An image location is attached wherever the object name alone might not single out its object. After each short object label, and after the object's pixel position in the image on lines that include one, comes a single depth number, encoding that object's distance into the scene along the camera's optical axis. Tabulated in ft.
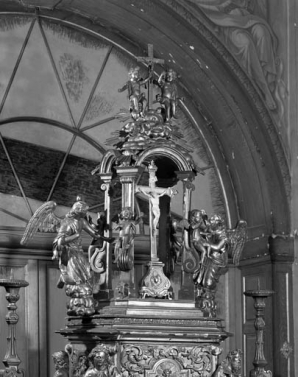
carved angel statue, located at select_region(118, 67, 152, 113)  35.14
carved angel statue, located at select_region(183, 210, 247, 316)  35.01
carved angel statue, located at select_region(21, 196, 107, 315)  33.63
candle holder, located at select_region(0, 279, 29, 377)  33.37
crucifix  34.55
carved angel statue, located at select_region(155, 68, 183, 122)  35.55
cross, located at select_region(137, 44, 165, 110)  35.81
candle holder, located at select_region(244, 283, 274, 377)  35.94
